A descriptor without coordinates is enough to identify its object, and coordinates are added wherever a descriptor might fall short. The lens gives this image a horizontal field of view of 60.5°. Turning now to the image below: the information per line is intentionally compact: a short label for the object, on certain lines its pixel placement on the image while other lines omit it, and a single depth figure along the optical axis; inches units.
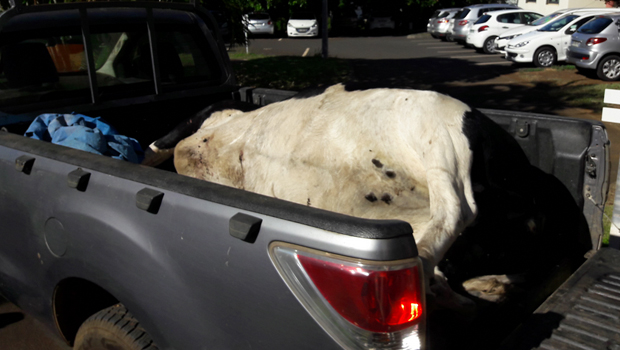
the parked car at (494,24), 829.0
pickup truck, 57.1
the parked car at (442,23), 1088.2
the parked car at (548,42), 636.7
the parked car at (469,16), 928.9
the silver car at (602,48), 525.0
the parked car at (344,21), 1384.2
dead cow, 89.8
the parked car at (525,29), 701.9
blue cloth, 112.3
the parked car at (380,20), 1386.6
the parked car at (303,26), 1215.6
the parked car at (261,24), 1268.5
